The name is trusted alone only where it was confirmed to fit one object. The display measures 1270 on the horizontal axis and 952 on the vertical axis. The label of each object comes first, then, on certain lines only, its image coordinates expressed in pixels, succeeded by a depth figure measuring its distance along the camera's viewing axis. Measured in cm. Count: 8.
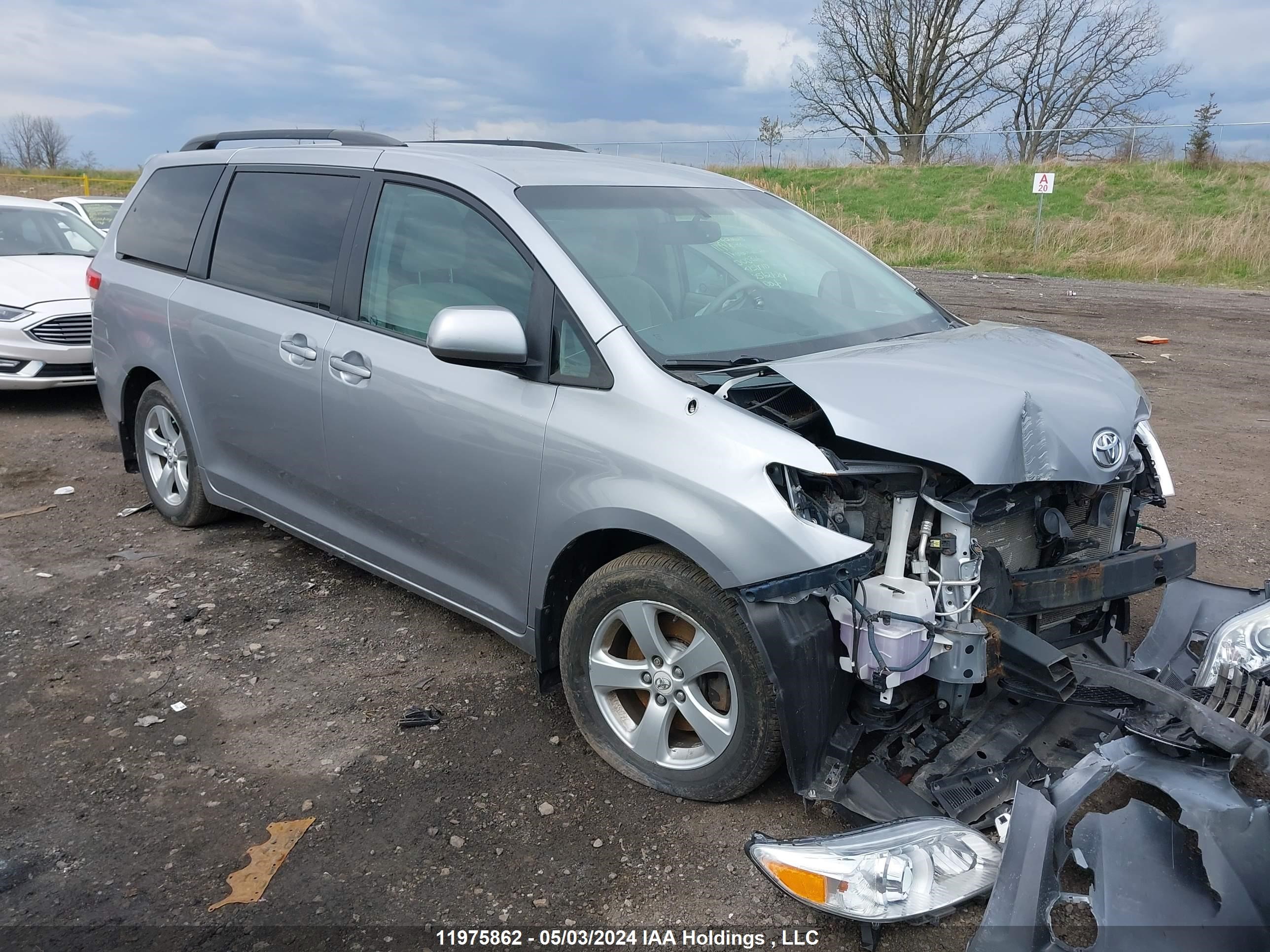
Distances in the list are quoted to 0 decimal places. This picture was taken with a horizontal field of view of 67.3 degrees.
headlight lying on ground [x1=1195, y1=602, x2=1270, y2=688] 284
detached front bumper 205
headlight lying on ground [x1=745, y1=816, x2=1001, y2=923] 236
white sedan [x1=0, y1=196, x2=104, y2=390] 753
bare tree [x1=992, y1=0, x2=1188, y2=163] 4125
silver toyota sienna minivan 263
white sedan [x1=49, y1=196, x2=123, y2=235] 1241
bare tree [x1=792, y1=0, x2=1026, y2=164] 4191
